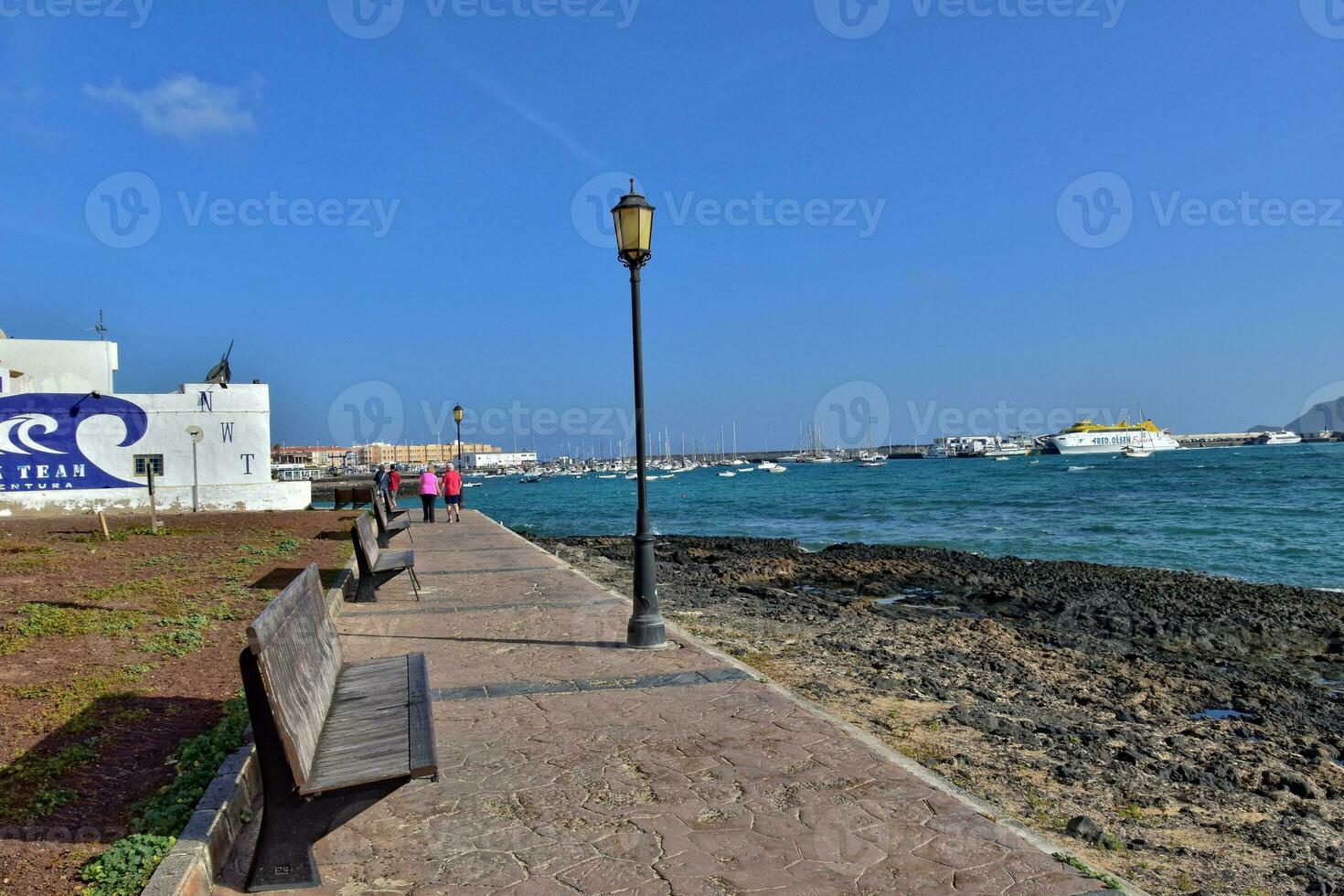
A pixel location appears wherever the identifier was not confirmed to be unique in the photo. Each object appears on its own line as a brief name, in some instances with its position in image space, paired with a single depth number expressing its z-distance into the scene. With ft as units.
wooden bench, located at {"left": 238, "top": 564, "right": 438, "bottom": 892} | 10.50
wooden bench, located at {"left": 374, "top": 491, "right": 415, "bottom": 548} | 41.92
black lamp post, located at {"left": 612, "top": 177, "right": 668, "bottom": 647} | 24.59
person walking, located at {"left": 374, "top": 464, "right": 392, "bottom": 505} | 93.93
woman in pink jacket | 75.97
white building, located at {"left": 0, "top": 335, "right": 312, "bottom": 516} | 75.46
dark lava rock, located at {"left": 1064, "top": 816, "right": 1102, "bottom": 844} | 13.35
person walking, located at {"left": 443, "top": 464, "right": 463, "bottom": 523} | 81.47
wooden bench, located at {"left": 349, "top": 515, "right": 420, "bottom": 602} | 30.71
